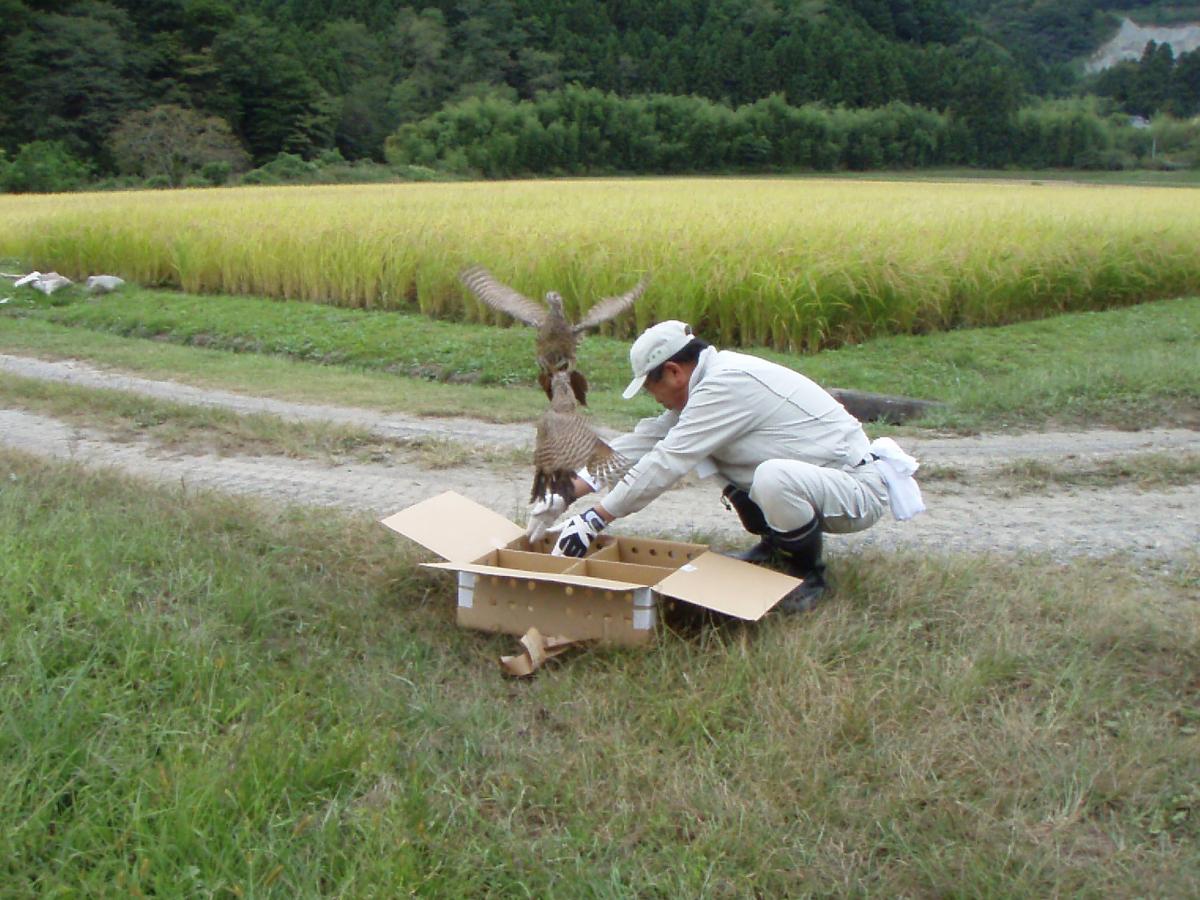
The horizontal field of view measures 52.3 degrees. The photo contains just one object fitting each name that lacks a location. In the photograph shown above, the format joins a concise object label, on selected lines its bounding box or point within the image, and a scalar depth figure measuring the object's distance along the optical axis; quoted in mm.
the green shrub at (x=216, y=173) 36031
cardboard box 4160
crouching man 4293
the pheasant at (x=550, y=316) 3930
